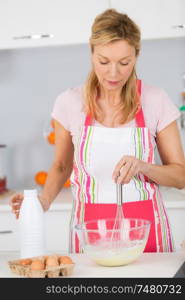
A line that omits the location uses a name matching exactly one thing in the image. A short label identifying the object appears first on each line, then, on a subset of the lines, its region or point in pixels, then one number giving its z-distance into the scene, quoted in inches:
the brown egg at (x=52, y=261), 84.0
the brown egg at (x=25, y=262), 86.2
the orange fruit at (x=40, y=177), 174.7
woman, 105.9
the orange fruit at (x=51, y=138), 175.4
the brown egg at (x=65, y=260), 85.9
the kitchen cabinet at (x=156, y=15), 158.1
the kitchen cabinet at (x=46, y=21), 160.4
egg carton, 82.7
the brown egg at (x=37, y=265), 83.1
